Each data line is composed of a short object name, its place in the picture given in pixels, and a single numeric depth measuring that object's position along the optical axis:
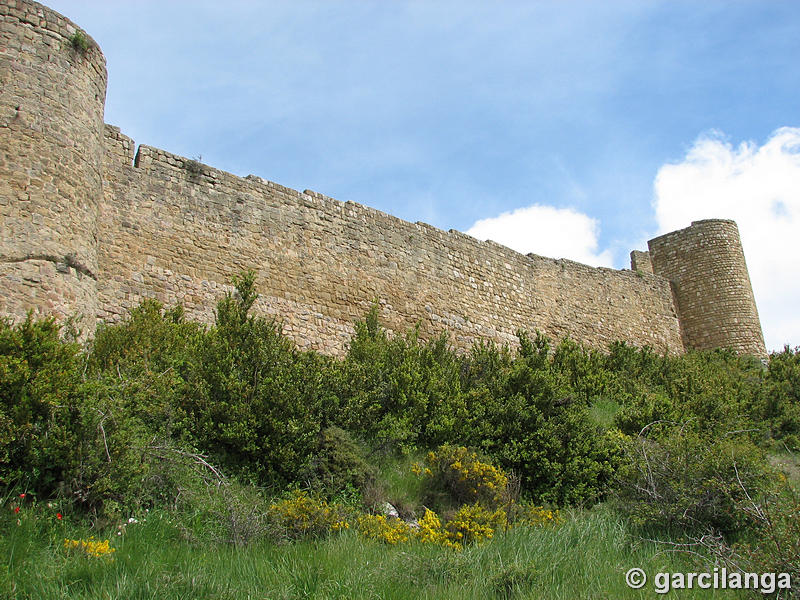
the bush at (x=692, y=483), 6.84
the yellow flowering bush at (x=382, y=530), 6.03
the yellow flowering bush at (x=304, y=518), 5.98
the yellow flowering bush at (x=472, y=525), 6.30
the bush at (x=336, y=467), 7.19
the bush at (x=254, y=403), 7.25
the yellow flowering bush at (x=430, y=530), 6.18
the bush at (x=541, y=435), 8.24
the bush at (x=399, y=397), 8.49
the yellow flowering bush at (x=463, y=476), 7.34
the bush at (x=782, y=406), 11.27
